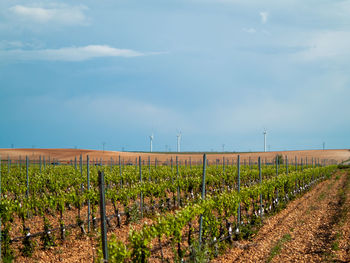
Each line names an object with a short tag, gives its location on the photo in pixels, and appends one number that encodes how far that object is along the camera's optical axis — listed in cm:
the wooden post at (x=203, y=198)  1731
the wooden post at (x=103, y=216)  1077
